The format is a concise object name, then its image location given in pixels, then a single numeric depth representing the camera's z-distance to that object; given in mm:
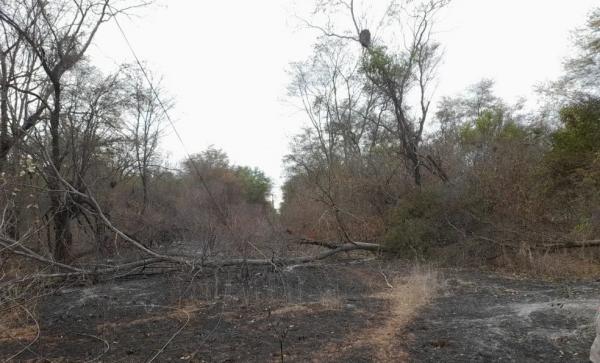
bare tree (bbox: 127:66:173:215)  20950
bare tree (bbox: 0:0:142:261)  9148
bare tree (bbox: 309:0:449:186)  13961
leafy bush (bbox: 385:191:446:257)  11211
